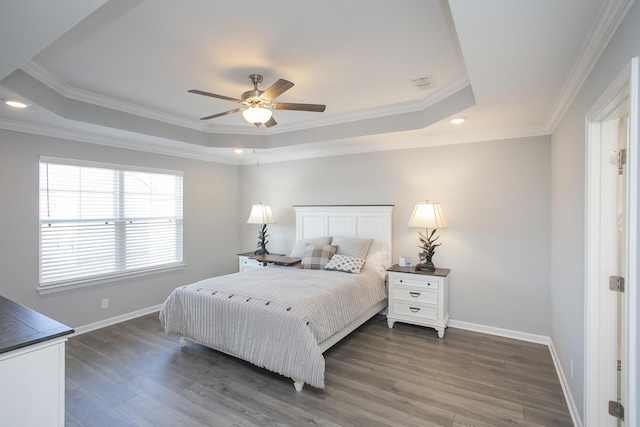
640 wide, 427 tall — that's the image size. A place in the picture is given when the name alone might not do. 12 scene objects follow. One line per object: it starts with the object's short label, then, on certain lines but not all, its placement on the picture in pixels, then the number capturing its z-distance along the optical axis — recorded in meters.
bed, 2.66
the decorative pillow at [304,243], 4.61
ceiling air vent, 2.93
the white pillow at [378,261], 4.30
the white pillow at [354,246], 4.29
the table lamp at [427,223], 3.80
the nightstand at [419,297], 3.73
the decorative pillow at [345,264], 4.01
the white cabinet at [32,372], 1.45
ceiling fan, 2.57
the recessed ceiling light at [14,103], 2.70
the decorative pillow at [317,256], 4.25
